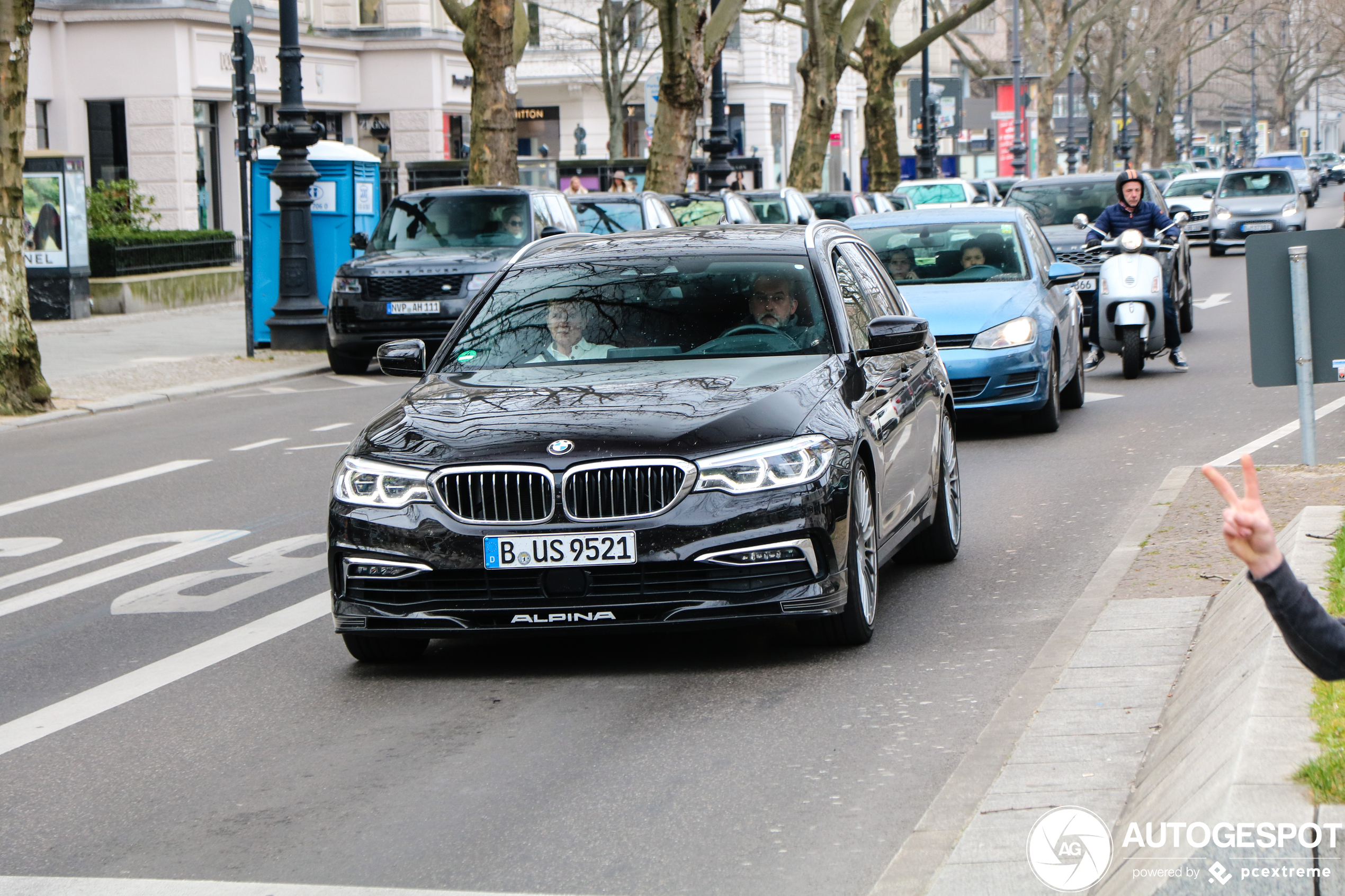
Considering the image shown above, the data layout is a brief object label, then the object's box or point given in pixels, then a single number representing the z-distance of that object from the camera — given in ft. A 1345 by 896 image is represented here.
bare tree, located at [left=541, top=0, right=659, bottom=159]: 185.06
